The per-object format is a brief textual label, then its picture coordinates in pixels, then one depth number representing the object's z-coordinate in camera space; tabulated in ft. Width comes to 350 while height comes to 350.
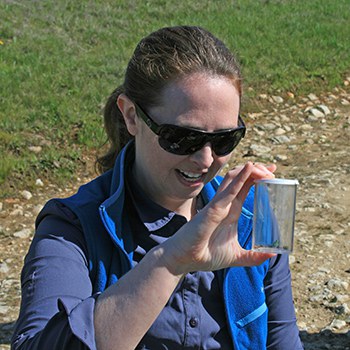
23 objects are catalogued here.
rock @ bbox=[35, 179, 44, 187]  21.88
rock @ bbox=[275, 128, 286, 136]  26.89
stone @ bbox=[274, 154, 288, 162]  24.80
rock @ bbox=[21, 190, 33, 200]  21.30
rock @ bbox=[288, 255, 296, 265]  18.62
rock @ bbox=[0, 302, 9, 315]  16.40
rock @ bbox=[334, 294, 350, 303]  16.85
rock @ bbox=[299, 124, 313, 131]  27.50
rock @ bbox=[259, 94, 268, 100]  29.33
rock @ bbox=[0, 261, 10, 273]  18.16
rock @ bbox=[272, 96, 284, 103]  29.43
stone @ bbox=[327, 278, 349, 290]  17.37
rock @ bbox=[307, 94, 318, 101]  29.87
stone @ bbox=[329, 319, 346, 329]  16.06
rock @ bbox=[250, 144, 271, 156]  25.21
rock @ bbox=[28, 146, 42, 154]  23.16
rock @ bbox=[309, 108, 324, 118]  28.66
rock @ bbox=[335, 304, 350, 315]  16.42
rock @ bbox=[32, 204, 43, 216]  20.70
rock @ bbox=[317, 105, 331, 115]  28.94
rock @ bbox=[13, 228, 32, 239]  19.63
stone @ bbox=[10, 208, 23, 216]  20.62
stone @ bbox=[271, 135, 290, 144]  26.27
